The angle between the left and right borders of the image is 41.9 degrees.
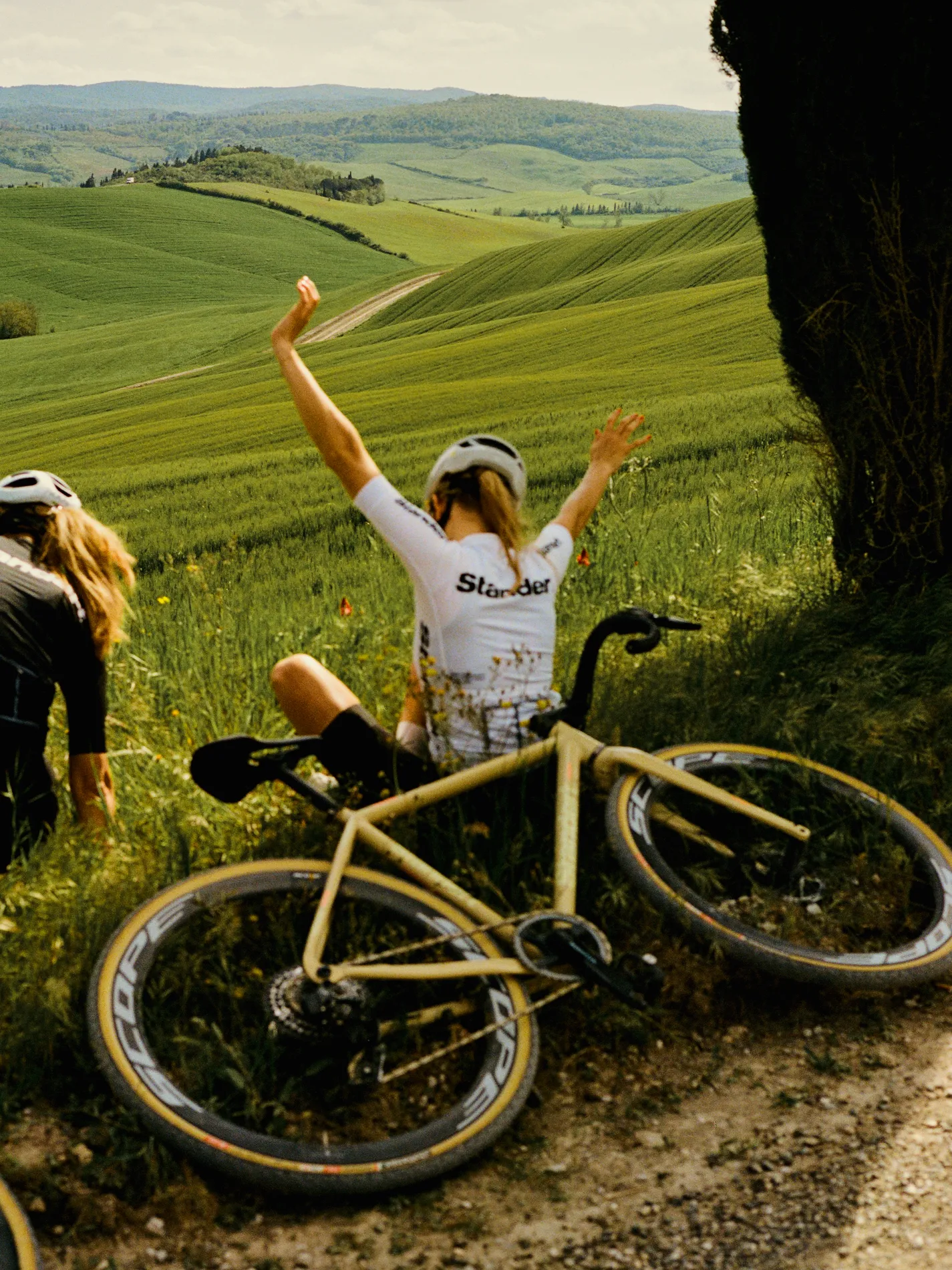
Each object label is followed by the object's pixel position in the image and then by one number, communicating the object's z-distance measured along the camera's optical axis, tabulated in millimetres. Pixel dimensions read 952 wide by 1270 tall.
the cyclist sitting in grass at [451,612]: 4094
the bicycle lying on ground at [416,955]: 3150
